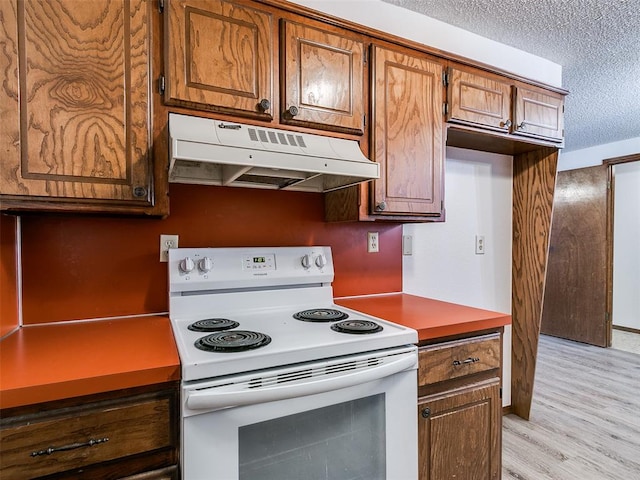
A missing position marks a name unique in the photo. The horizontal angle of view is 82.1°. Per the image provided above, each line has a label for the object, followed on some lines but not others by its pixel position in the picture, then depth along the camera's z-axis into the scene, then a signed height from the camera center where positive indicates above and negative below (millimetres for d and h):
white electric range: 978 -417
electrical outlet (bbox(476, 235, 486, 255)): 2416 -79
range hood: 1169 +271
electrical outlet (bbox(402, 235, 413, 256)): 2111 -68
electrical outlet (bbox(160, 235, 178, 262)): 1562 -45
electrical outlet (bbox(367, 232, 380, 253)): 2014 -53
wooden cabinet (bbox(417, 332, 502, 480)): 1374 -697
